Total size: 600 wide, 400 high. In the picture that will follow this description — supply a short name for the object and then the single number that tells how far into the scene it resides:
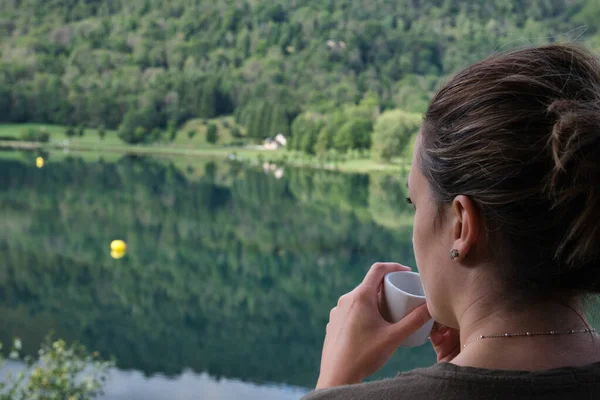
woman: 0.50
